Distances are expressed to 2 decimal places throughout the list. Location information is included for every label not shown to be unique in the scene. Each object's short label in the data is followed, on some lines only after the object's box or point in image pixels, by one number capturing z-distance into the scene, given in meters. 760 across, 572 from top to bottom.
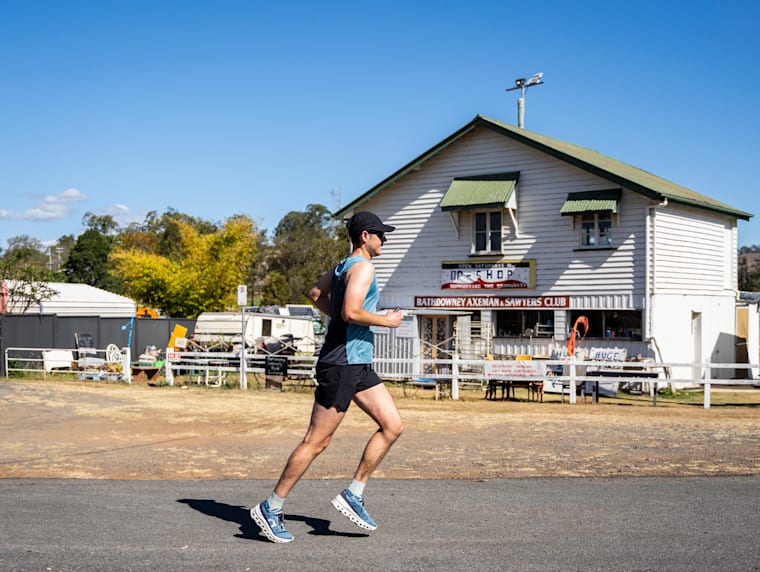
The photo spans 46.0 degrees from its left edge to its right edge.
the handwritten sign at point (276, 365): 22.33
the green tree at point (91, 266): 67.38
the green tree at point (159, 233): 77.00
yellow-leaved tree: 41.88
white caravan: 29.41
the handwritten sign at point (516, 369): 19.83
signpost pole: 22.80
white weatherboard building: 24.52
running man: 5.98
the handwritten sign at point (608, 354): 23.92
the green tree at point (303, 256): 66.38
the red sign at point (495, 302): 25.77
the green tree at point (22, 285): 34.25
